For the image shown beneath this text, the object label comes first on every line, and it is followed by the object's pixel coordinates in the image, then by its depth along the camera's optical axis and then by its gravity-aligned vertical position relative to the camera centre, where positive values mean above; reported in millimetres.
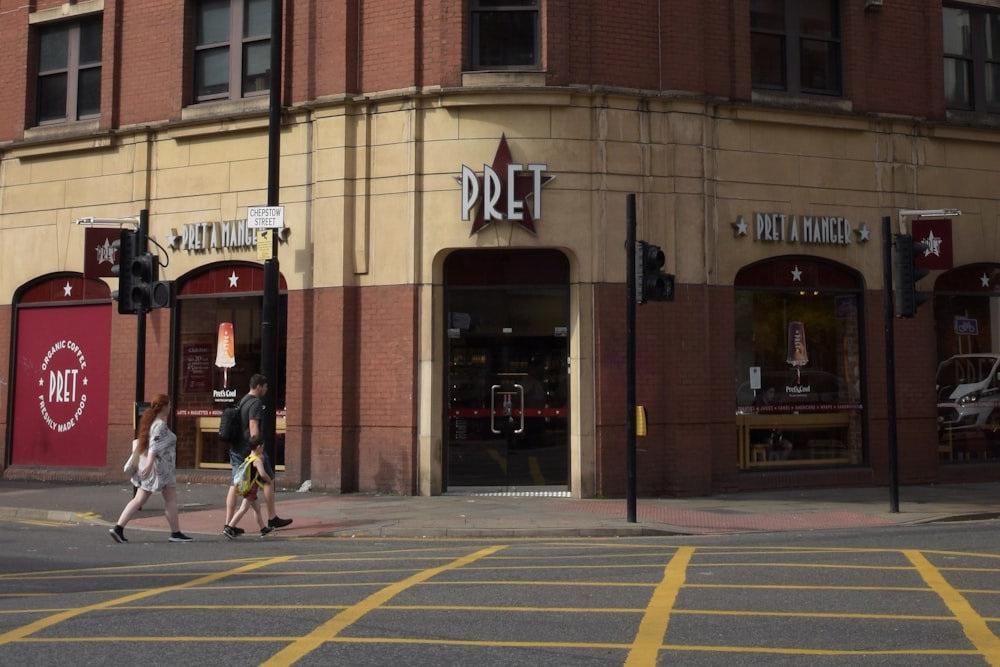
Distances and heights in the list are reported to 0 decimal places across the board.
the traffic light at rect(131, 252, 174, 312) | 15203 +1791
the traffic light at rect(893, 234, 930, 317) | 14719 +1882
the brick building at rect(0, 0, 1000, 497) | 16656 +2891
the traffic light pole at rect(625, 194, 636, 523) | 13477 +716
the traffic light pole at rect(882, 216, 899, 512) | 14586 +701
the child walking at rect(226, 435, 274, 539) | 12539 -726
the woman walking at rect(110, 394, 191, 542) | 12555 -586
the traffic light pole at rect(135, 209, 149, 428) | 15695 +1148
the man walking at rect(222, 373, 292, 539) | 12703 -334
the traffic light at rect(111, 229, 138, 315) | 15391 +2068
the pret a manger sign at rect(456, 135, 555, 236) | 16359 +3380
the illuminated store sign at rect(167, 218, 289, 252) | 17984 +2995
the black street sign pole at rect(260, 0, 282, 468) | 15297 +2076
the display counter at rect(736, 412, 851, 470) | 17531 -477
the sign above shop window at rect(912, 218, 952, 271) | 18328 +2870
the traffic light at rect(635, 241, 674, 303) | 13602 +1728
